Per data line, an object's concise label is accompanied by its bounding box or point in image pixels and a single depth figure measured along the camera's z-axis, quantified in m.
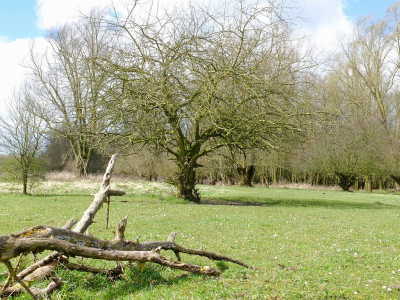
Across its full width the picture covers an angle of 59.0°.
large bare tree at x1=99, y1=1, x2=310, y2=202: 17.48
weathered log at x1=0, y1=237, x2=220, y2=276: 4.21
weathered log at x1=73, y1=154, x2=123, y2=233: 6.27
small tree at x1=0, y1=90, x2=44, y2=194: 23.42
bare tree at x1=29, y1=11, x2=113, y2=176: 18.36
